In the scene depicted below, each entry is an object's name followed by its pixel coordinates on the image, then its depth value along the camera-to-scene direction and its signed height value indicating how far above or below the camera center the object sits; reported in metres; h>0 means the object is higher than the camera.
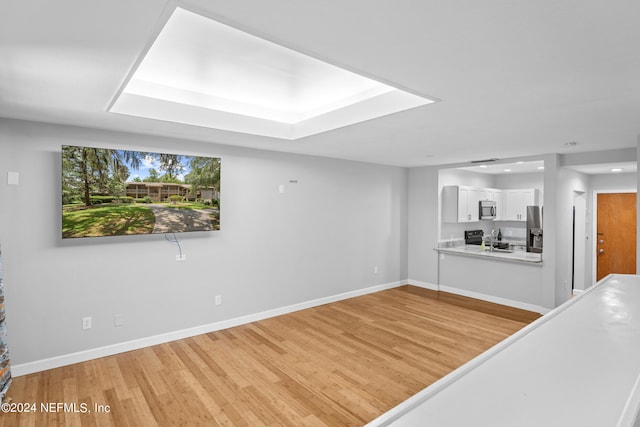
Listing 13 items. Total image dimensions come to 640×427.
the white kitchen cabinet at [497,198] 7.57 +0.29
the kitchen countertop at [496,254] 5.39 -0.74
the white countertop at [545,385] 0.78 -0.48
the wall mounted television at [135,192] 3.37 +0.20
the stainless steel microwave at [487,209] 7.22 +0.05
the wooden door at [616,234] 6.23 -0.43
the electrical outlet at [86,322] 3.54 -1.18
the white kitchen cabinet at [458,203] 6.55 +0.16
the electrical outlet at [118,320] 3.71 -1.21
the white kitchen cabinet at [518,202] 7.45 +0.21
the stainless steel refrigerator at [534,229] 6.54 -0.35
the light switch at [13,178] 3.17 +0.30
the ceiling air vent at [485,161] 5.67 +0.86
